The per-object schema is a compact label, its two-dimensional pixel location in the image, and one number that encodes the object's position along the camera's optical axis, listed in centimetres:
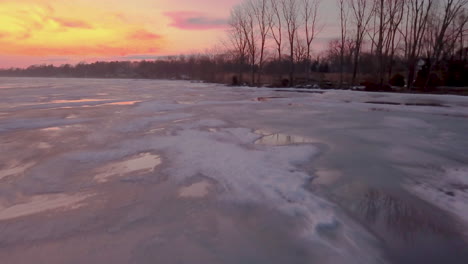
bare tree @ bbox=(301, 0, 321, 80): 2945
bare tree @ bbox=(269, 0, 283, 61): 3080
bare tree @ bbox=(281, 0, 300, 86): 3013
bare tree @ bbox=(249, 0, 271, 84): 3176
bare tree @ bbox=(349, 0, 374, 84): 2545
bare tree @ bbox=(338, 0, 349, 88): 2723
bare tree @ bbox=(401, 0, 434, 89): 2055
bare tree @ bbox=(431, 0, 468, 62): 1905
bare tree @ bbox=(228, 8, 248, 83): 3548
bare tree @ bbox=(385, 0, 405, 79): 2340
